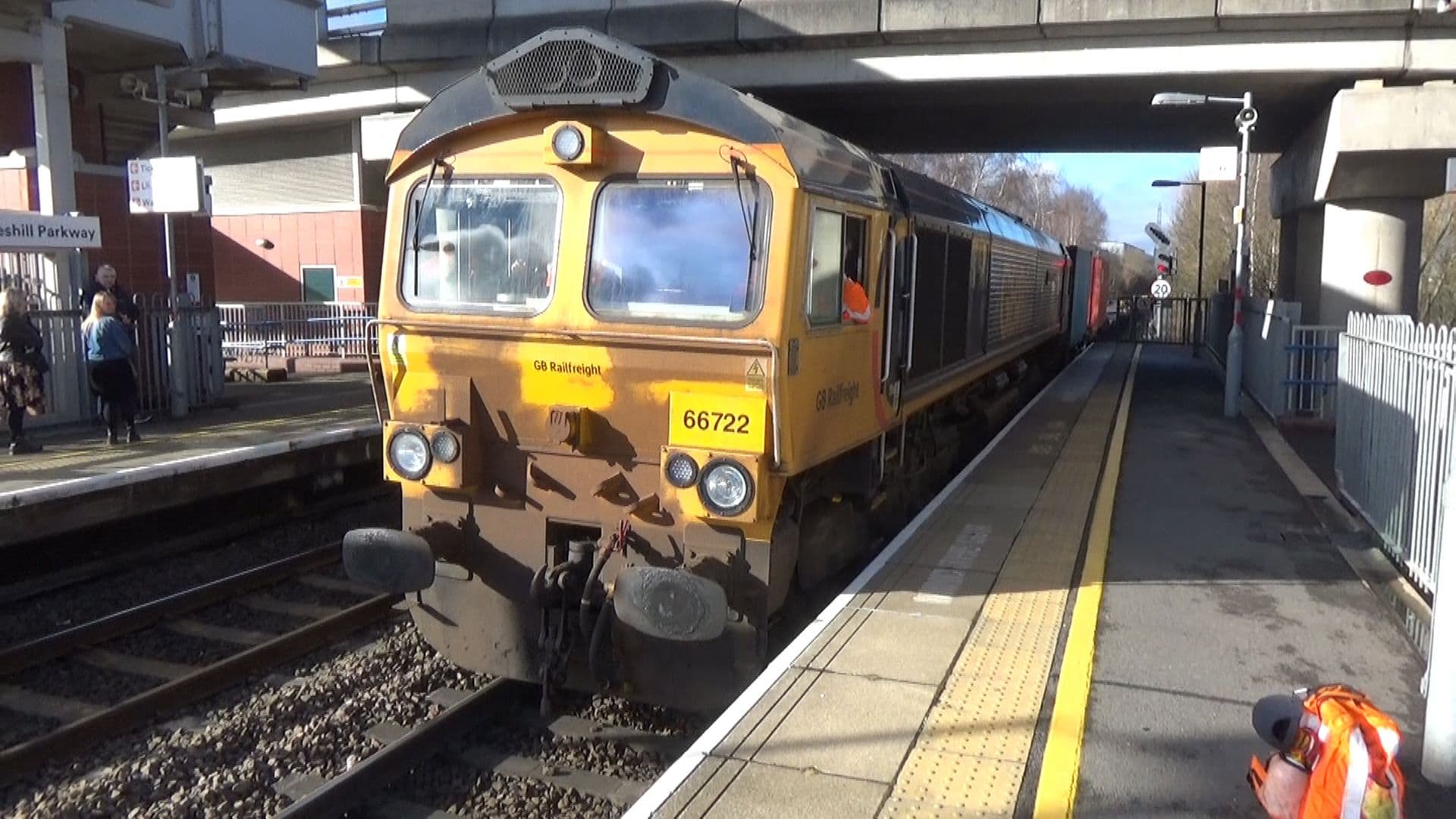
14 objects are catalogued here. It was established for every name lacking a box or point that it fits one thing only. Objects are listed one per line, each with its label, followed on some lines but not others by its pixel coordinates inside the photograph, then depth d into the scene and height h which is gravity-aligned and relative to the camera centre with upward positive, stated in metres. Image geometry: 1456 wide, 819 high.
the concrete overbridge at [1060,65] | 16.02 +3.55
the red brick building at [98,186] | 13.70 +1.43
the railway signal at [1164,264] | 33.44 +0.88
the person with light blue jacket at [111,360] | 11.12 -0.69
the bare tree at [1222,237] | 40.19 +2.21
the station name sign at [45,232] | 11.39 +0.64
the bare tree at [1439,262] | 34.34 +0.99
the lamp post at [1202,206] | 27.84 +2.48
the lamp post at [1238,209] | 15.84 +1.30
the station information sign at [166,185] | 12.45 +1.21
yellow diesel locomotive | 5.41 -0.37
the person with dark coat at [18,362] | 10.85 -0.70
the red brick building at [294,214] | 23.70 +1.71
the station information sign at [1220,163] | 16.22 +1.89
